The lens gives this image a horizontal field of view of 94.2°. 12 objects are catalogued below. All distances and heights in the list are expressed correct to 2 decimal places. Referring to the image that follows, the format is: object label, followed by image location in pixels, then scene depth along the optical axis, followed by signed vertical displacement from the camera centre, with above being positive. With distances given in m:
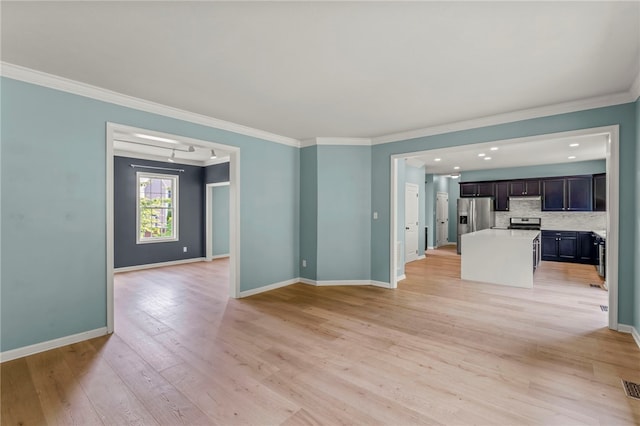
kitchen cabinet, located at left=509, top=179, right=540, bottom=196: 8.20 +0.73
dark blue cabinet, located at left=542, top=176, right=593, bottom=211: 7.55 +0.51
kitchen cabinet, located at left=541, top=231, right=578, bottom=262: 7.54 -0.84
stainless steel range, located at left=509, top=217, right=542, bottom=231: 8.38 -0.28
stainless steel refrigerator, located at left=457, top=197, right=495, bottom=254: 8.98 -0.06
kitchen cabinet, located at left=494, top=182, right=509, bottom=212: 8.72 +0.50
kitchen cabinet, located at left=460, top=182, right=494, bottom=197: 9.05 +0.74
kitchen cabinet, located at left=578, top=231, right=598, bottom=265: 7.18 -0.86
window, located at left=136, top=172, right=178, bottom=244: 6.97 +0.10
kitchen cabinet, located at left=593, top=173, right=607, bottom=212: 7.17 +0.52
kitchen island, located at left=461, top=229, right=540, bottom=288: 5.16 -0.83
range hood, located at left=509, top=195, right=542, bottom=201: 8.29 +0.45
